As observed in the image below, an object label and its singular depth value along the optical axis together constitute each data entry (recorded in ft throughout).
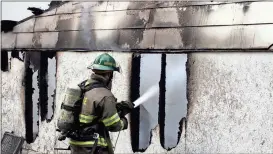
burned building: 18.11
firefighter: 16.01
